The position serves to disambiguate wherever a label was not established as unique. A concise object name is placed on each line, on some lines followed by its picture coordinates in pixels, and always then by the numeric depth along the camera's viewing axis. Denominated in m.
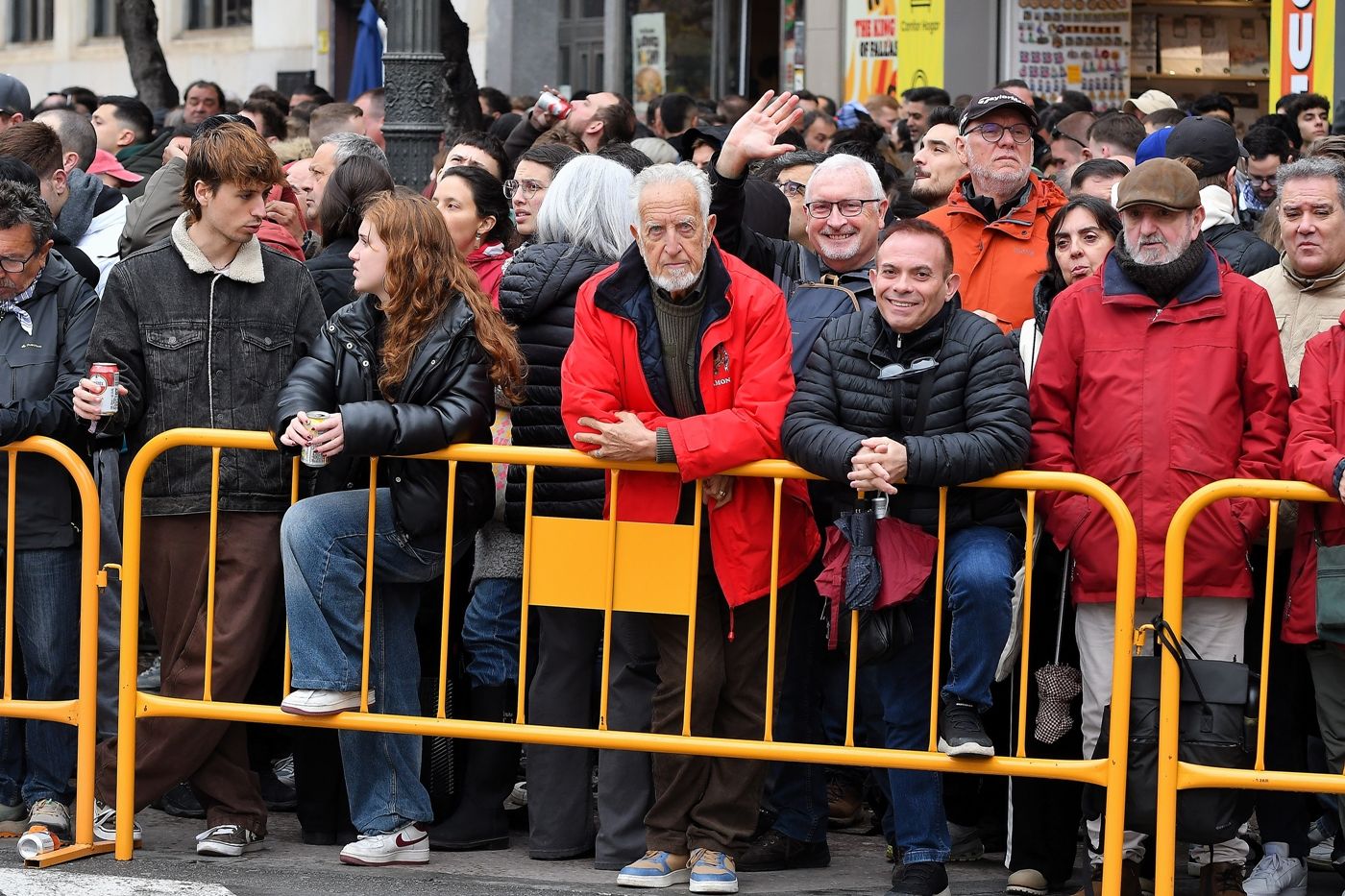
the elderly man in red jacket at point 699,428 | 11.53
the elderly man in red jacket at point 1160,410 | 11.27
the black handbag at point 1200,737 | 10.91
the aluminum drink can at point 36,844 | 11.93
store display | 34.00
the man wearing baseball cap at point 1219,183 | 13.62
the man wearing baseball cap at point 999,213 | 13.68
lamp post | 19.11
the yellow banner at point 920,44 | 35.03
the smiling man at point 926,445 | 11.12
